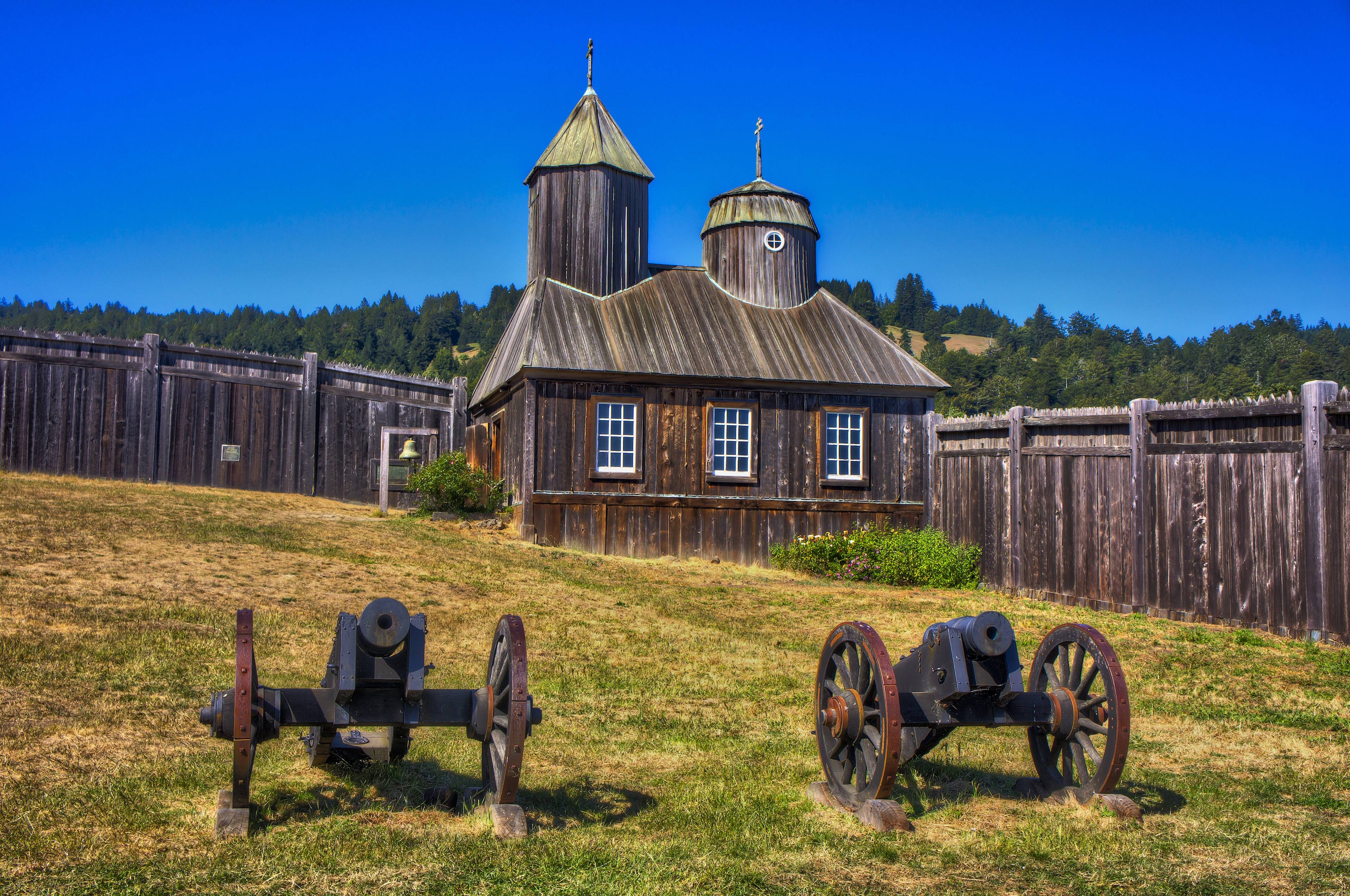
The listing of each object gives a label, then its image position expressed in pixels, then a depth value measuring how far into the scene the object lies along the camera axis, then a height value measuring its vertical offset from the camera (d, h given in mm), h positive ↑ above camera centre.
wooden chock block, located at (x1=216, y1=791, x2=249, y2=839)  5277 -1644
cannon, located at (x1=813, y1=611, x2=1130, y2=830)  5863 -1164
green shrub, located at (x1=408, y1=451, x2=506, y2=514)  20250 +329
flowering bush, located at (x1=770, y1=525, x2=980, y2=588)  17516 -857
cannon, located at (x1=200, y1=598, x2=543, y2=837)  5320 -1081
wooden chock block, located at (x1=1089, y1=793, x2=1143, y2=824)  6000 -1718
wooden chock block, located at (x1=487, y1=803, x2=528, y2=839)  5449 -1681
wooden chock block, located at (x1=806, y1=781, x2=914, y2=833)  5801 -1736
